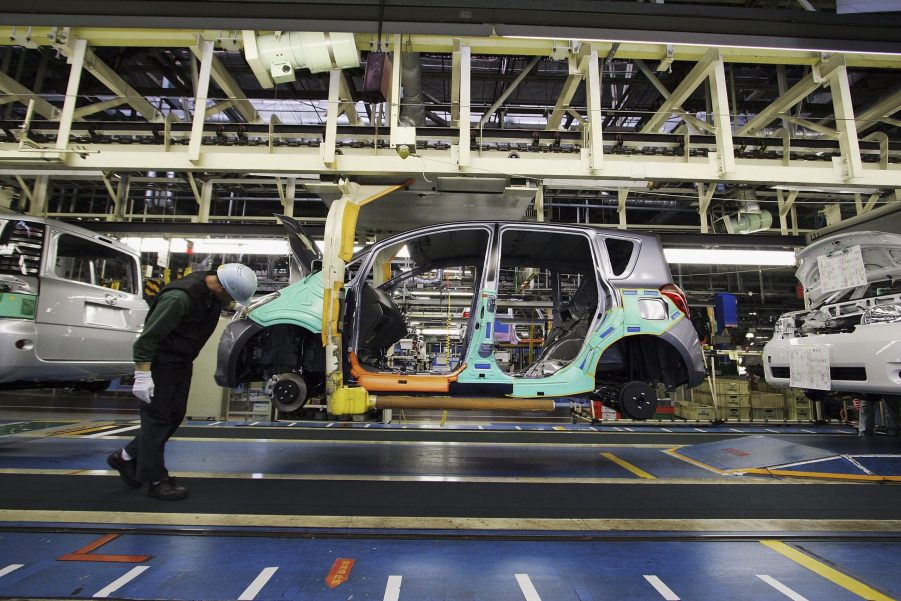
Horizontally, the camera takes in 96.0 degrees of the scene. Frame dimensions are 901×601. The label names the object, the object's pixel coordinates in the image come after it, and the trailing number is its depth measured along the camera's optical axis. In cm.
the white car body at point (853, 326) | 303
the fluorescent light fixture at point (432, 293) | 865
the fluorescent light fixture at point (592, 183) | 367
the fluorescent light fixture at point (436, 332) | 1395
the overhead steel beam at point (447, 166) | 346
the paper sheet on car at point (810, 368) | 346
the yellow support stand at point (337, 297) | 294
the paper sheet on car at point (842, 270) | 370
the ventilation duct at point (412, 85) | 440
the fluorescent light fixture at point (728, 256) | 517
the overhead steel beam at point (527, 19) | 347
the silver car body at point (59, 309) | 312
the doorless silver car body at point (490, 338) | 312
